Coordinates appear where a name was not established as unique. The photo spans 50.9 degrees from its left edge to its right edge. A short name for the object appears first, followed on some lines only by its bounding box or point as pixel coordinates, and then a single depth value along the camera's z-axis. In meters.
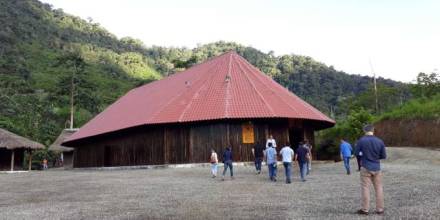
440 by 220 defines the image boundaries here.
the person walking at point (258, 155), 19.39
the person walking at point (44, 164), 49.53
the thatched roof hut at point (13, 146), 34.31
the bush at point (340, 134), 36.12
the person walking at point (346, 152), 18.28
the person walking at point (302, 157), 16.12
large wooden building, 26.19
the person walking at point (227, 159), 18.00
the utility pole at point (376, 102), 52.02
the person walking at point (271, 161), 16.66
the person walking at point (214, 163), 18.20
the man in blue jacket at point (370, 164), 8.84
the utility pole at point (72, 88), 62.91
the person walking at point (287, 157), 15.88
